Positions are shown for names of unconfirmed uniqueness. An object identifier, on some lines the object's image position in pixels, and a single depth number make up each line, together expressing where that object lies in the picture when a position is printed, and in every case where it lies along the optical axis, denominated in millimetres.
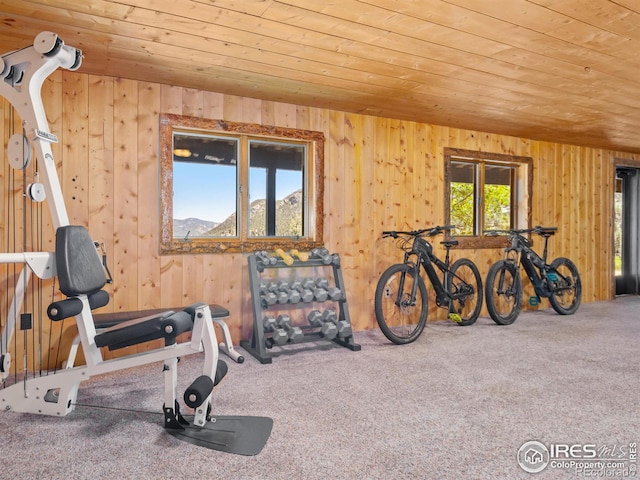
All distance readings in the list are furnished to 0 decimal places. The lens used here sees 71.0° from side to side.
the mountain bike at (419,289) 4055
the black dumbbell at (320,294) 3754
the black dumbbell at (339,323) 3748
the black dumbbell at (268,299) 3576
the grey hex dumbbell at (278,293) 3623
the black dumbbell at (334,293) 3804
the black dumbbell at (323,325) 3684
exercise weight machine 2121
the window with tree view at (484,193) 5200
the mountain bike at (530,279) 4816
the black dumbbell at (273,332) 3514
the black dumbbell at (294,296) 3648
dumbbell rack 3516
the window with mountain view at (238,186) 3703
